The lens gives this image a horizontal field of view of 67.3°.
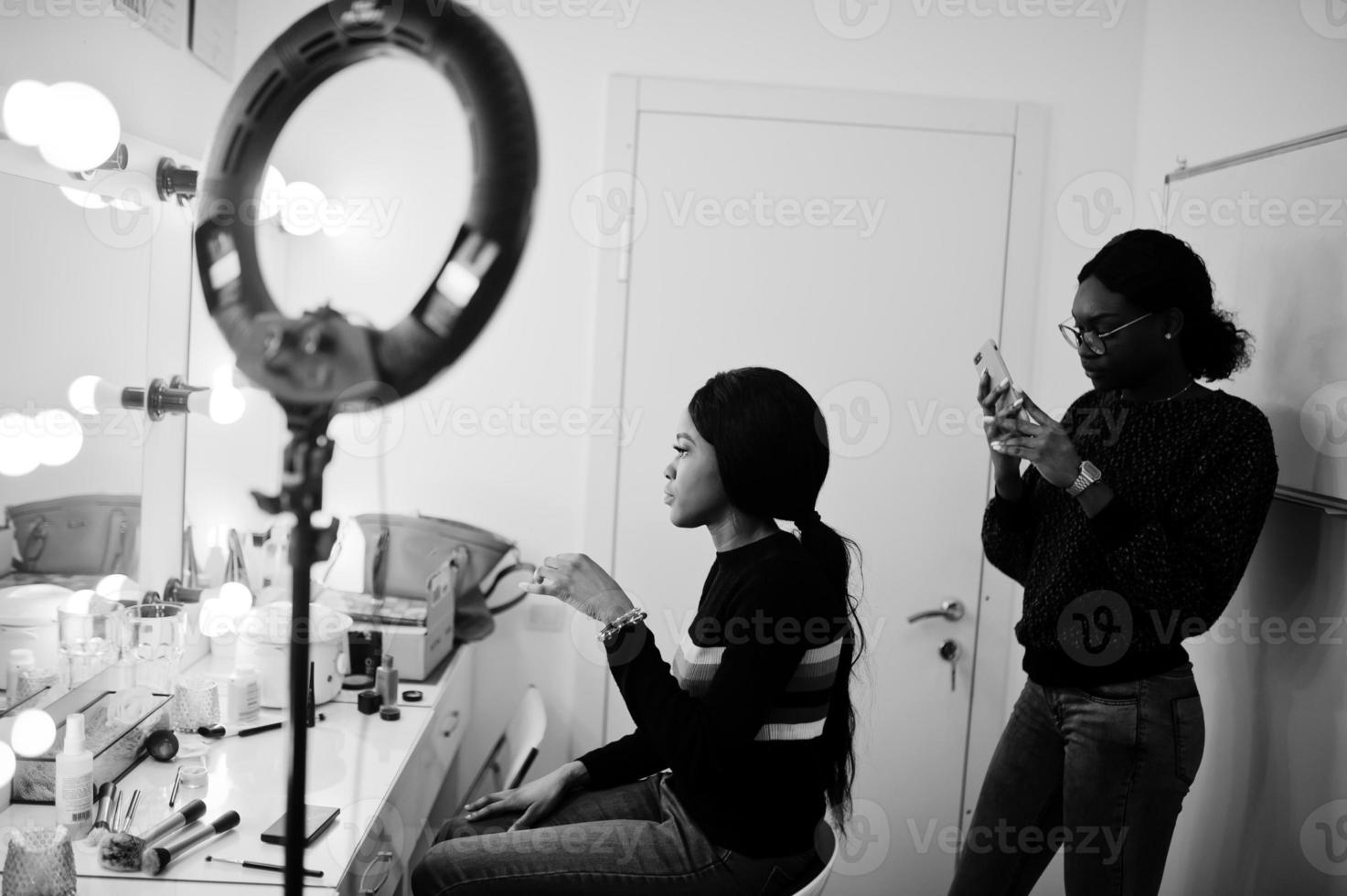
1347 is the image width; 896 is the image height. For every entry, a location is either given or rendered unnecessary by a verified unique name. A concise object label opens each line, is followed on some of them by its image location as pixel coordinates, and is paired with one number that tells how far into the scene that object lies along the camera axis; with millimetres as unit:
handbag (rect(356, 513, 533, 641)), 2221
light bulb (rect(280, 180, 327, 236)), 2080
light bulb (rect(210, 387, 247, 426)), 1743
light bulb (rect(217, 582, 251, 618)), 1914
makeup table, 1232
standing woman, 1457
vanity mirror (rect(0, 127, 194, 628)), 1370
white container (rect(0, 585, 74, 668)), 1415
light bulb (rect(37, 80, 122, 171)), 1287
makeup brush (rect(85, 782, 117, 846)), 1257
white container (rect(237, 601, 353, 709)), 1789
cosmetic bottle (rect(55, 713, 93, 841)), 1287
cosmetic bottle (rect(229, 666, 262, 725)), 1710
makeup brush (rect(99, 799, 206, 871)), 1216
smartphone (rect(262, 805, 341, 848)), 1307
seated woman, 1246
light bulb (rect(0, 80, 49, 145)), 1247
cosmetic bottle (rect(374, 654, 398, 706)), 1871
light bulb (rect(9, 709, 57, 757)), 1336
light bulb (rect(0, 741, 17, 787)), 1293
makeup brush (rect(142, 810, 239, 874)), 1219
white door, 2305
